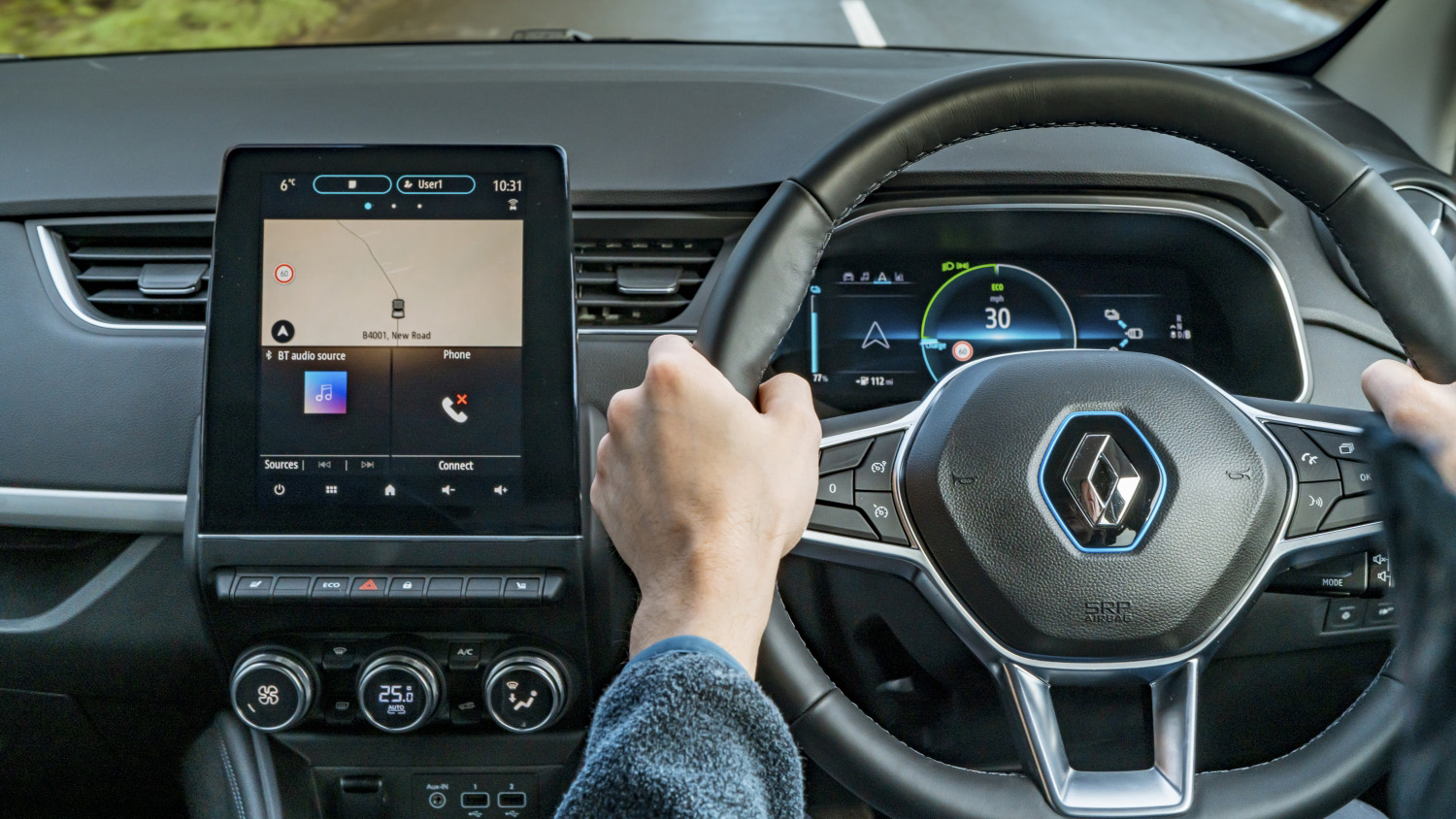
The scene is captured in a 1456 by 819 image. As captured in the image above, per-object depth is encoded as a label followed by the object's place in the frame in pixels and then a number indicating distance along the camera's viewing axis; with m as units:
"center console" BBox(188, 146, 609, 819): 1.32
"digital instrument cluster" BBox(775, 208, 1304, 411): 1.62
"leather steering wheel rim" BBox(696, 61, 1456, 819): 1.15
